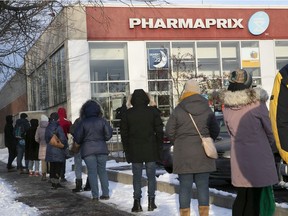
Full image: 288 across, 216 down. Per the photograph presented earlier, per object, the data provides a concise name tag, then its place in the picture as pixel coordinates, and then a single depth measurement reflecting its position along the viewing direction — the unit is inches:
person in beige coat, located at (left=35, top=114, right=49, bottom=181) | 502.6
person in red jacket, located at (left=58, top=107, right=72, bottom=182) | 479.5
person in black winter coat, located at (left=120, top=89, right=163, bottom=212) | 294.2
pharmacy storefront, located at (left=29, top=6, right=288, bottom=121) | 964.0
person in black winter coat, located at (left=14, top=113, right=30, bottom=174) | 615.5
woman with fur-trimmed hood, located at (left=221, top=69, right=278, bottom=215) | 192.4
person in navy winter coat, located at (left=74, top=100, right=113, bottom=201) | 346.0
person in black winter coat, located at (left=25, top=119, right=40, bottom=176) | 553.3
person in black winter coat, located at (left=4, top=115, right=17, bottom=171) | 673.0
